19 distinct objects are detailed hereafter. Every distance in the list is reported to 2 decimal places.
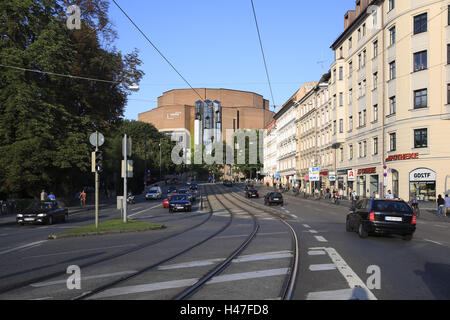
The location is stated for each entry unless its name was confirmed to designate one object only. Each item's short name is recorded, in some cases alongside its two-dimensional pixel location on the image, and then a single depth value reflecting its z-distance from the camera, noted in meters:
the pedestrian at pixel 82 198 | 41.75
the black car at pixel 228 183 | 94.12
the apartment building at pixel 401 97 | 34.50
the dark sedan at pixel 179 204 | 32.66
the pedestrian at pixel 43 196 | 31.50
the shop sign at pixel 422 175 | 34.75
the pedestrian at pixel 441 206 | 29.83
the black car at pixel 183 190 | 52.21
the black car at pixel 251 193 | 57.66
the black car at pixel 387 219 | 14.48
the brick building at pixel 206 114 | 138.00
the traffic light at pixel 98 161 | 18.41
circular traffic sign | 18.42
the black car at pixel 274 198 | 41.09
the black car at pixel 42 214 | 23.25
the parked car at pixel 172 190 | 59.41
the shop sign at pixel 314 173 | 53.06
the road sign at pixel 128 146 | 20.90
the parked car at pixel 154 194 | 54.38
